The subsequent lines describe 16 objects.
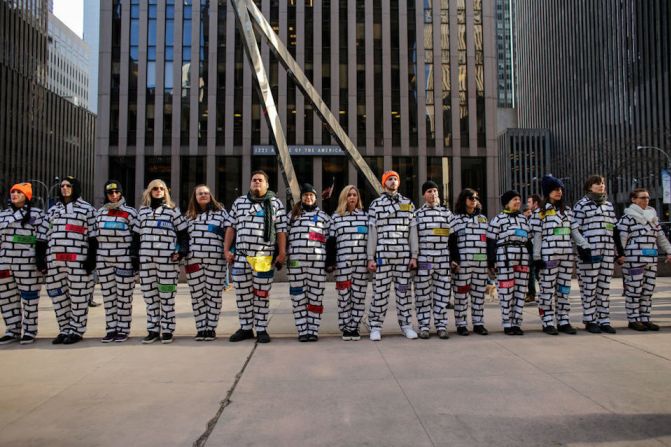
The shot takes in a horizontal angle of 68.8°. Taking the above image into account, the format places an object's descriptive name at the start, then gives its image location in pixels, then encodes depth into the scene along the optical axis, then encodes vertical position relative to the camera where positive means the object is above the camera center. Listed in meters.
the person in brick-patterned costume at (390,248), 6.49 -0.09
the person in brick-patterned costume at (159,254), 6.24 -0.15
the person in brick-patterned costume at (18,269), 6.36 -0.34
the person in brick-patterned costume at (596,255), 6.77 -0.21
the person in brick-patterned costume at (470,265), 6.73 -0.33
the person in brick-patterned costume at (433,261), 6.60 -0.27
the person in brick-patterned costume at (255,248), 6.24 -0.08
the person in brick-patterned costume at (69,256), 6.26 -0.17
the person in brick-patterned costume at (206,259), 6.32 -0.22
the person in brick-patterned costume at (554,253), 6.70 -0.18
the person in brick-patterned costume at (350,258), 6.46 -0.22
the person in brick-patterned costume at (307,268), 6.39 -0.35
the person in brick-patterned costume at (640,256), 6.91 -0.23
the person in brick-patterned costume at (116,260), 6.30 -0.23
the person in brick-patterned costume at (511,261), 6.70 -0.28
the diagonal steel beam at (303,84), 12.02 +4.05
